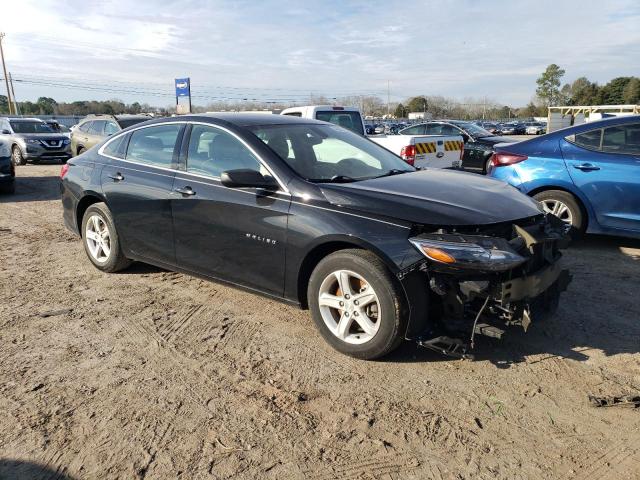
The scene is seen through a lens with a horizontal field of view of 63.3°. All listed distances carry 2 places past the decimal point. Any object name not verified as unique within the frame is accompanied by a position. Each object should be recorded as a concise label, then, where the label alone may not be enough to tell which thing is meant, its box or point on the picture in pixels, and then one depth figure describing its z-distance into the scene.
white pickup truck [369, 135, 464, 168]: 9.02
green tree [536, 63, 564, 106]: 103.56
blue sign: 29.86
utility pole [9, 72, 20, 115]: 58.59
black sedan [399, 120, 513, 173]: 14.97
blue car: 5.79
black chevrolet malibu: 3.24
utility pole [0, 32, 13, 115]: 56.62
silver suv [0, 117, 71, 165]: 16.64
